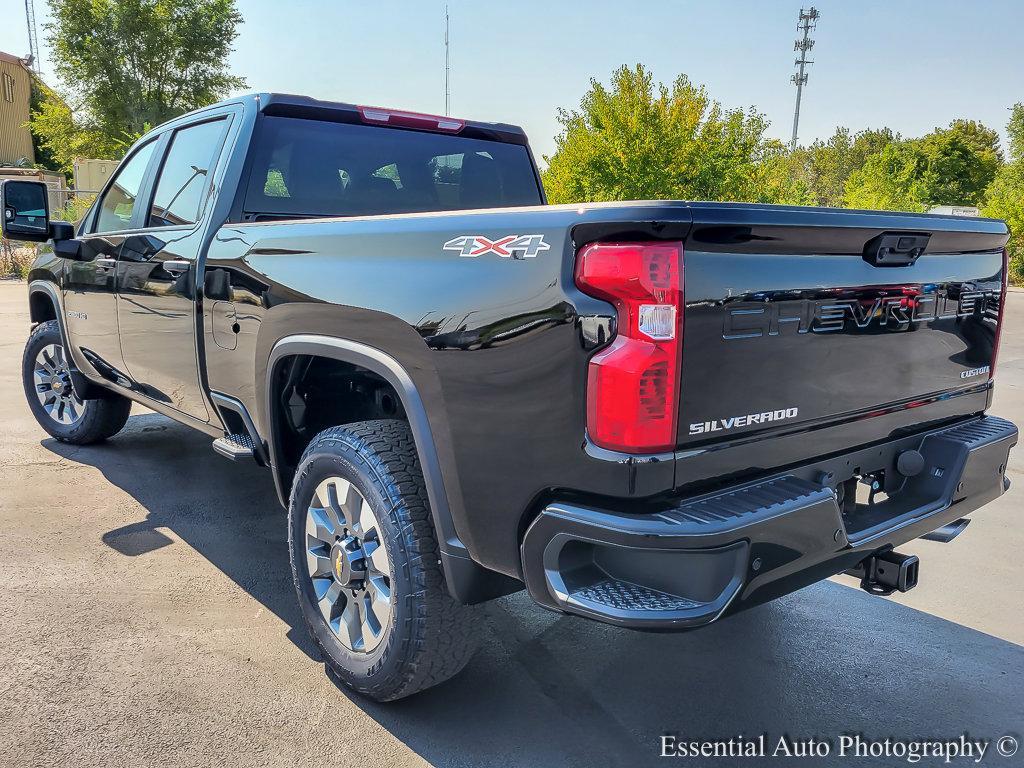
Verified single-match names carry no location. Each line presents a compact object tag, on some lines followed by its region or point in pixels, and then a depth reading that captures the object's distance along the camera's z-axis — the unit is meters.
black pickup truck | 1.89
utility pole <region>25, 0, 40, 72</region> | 41.47
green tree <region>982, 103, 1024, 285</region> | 26.14
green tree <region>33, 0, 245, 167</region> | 34.12
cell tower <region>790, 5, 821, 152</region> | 55.55
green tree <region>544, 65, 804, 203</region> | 12.96
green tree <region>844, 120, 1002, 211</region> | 37.72
